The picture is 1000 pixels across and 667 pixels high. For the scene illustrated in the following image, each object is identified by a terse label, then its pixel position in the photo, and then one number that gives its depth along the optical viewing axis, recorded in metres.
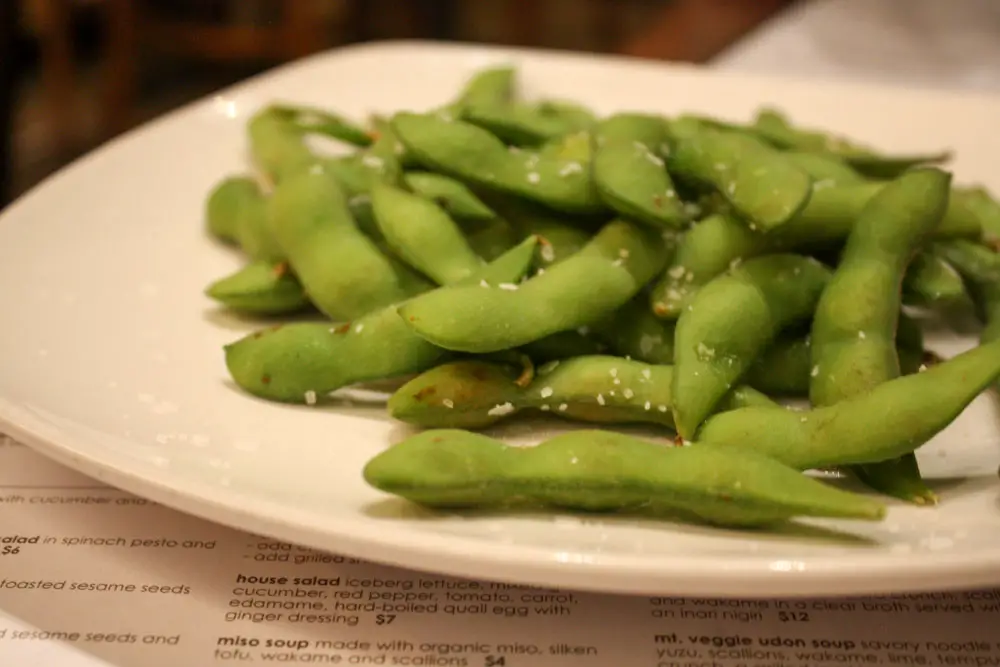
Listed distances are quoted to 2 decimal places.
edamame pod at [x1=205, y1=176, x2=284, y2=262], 0.26
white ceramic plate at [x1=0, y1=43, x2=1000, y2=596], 0.18
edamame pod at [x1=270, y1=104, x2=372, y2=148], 0.29
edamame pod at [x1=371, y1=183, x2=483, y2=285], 0.23
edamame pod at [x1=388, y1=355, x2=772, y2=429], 0.21
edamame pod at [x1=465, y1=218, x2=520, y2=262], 0.25
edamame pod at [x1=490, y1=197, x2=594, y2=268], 0.24
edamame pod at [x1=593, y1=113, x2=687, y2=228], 0.23
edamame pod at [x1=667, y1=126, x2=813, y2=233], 0.23
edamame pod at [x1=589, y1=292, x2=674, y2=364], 0.23
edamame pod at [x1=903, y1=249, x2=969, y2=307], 0.24
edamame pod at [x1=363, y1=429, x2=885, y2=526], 0.19
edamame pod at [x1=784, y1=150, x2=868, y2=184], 0.25
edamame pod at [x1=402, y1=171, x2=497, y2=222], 0.25
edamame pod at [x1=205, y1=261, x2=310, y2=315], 0.25
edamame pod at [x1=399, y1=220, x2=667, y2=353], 0.21
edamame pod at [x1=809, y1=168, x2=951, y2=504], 0.21
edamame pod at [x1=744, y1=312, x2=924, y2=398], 0.23
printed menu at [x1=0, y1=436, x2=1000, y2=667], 0.20
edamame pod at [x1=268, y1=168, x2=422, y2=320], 0.24
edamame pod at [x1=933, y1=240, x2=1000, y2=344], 0.25
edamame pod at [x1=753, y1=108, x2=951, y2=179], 0.28
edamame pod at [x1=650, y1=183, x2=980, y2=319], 0.23
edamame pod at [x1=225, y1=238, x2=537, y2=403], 0.22
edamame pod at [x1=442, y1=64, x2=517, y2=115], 0.32
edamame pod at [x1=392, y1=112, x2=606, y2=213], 0.24
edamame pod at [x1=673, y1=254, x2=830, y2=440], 0.21
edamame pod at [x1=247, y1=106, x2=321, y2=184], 0.28
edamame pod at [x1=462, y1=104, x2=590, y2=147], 0.26
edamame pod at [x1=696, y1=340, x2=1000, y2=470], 0.20
